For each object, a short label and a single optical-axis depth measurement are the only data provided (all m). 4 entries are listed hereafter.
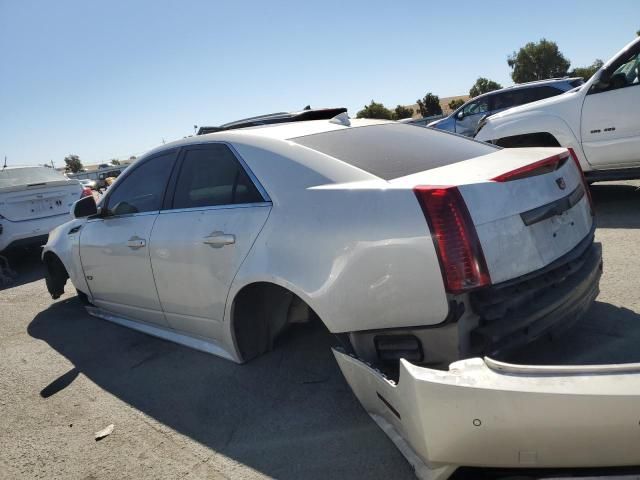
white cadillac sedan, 1.55
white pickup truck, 5.25
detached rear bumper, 1.43
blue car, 10.91
